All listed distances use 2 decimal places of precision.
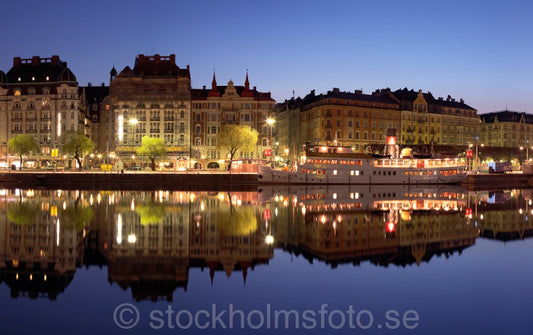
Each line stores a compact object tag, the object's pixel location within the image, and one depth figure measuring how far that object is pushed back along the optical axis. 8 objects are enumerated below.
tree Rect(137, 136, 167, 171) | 85.75
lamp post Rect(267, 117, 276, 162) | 74.50
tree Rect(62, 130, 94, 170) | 87.44
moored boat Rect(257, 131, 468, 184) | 73.25
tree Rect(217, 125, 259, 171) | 86.75
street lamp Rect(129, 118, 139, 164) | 98.96
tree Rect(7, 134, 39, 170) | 88.75
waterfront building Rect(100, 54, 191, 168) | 99.38
